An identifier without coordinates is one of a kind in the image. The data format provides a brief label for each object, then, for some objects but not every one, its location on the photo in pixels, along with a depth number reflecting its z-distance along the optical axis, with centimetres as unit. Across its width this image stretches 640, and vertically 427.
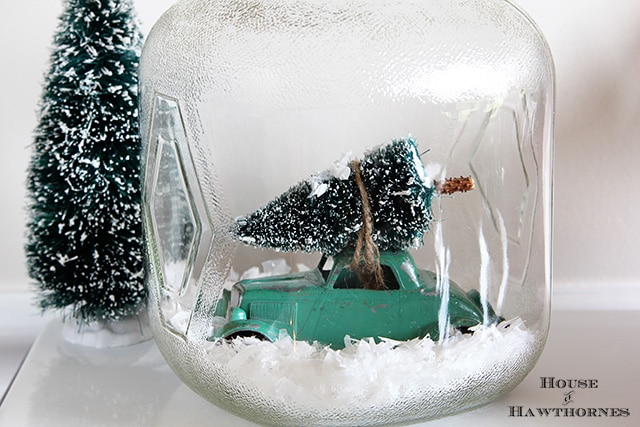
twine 66
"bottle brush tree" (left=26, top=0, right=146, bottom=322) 88
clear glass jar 64
